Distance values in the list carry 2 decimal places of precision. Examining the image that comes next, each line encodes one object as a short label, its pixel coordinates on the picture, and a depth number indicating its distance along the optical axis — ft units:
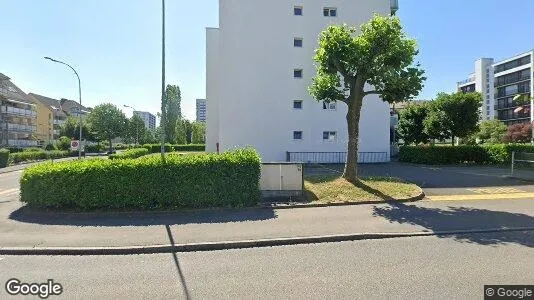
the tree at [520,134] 163.94
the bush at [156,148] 154.65
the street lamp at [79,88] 85.87
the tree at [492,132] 179.27
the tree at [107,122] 190.49
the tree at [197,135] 213.62
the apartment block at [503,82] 238.07
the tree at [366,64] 38.45
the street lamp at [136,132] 208.68
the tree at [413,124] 105.81
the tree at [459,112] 86.17
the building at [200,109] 381.71
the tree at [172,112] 196.24
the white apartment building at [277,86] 80.18
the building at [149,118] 445.37
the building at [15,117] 197.98
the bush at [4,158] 107.76
